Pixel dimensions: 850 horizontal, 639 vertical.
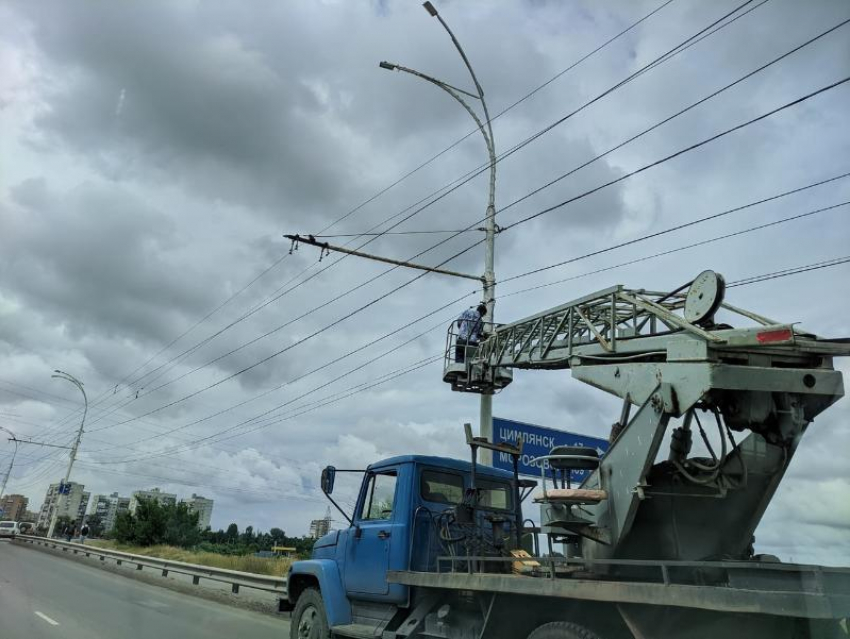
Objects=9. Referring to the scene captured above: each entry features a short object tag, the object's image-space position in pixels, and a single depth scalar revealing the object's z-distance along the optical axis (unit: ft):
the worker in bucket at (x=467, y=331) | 36.32
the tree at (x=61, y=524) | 268.41
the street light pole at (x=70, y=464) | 131.44
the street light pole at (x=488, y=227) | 36.78
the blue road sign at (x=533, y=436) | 37.93
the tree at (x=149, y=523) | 136.05
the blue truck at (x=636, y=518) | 13.56
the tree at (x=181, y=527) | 138.41
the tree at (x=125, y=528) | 137.18
